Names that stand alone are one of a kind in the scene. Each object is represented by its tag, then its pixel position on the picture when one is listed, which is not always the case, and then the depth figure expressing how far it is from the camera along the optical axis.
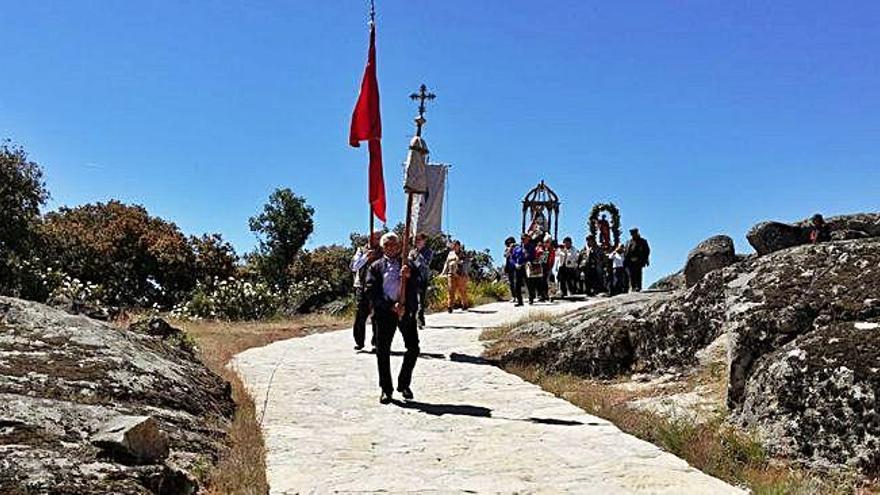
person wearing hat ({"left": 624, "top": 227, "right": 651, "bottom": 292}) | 20.11
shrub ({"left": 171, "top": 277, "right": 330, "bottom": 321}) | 22.27
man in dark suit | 8.35
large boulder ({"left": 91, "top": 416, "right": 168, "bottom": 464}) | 4.45
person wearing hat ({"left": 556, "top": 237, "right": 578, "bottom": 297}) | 21.59
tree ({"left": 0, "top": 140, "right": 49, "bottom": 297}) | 22.81
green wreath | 26.69
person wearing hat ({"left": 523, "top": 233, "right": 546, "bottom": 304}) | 19.63
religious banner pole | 12.30
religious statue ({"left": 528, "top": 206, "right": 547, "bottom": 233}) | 26.72
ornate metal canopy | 28.28
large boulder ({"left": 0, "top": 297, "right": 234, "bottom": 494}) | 4.15
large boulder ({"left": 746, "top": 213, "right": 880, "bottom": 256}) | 16.28
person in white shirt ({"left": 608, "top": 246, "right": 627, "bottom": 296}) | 20.55
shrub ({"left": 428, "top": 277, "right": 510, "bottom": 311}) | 21.78
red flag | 10.26
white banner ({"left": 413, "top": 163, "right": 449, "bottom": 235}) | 27.64
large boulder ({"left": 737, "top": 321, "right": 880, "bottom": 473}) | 5.21
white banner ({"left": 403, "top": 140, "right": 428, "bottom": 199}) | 12.30
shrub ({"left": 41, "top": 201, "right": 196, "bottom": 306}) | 28.98
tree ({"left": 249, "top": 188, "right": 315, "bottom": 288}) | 36.62
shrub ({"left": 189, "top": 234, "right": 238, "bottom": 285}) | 30.45
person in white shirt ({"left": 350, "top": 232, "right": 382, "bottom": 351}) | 11.98
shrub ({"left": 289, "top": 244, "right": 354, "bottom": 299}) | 33.38
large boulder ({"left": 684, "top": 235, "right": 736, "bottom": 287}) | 16.86
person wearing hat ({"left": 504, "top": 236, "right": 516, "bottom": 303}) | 20.06
